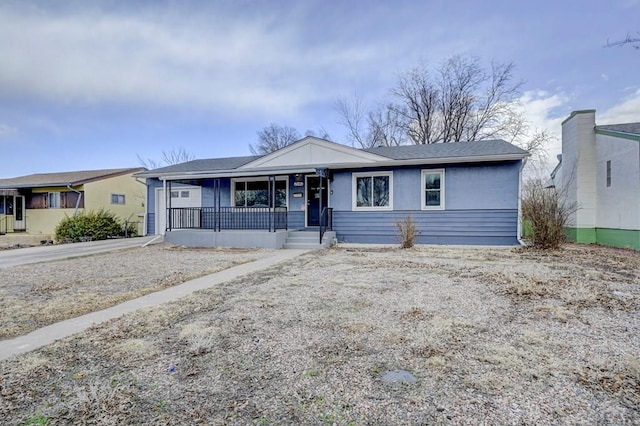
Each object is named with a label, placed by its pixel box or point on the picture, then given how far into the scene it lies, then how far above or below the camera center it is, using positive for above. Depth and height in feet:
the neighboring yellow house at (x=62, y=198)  58.29 +2.06
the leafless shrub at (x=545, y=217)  31.01 -0.70
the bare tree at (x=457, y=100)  79.53 +27.06
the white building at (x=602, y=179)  34.83 +3.55
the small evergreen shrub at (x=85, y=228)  48.24 -2.71
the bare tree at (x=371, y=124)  90.27 +23.30
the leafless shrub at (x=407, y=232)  35.17 -2.38
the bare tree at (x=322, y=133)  104.63 +23.97
